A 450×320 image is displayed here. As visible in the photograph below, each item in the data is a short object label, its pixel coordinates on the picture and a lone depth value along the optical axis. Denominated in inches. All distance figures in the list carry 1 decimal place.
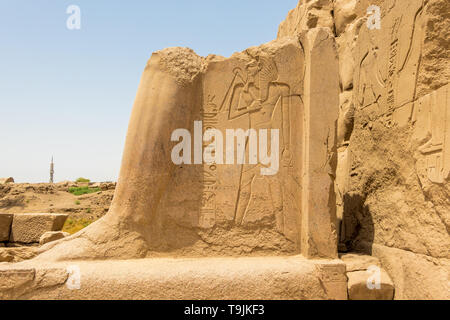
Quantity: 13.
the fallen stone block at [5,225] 247.0
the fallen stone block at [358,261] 131.5
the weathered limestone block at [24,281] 114.0
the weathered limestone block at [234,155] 132.0
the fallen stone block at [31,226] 246.1
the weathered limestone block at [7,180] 713.5
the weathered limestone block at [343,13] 221.6
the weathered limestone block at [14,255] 140.5
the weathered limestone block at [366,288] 125.0
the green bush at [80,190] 536.3
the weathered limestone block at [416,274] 113.6
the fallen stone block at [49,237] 166.4
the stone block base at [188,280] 114.5
